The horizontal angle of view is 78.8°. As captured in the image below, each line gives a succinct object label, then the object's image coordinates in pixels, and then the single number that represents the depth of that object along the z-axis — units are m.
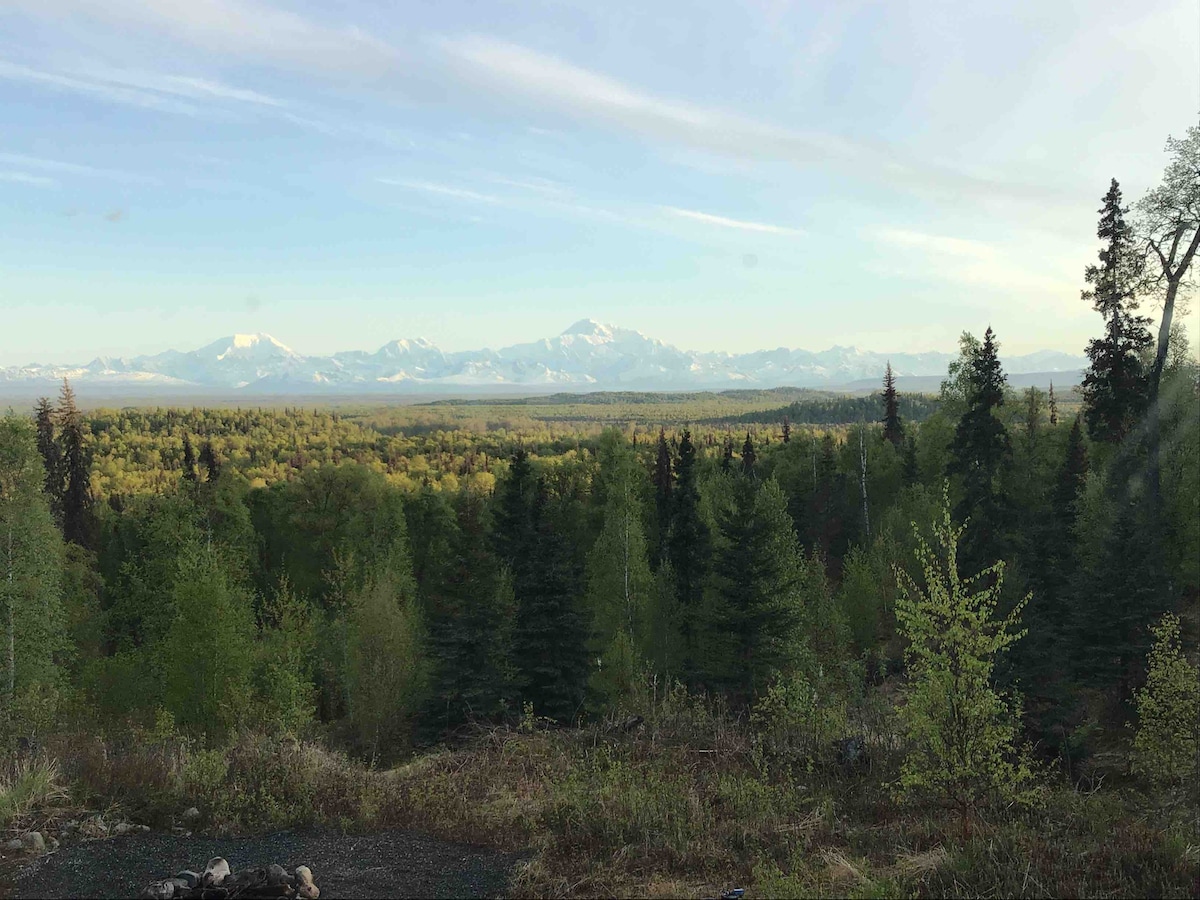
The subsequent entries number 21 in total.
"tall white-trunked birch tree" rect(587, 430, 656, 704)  29.06
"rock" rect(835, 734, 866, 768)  13.58
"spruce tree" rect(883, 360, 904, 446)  61.62
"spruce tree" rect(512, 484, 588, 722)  26.47
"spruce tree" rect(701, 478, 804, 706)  27.12
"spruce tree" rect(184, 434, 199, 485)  44.66
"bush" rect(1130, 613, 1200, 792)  15.20
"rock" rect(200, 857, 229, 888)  7.95
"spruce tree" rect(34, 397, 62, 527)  46.67
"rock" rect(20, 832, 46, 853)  9.27
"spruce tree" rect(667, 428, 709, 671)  38.41
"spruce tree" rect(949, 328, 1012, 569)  27.39
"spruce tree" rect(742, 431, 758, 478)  64.61
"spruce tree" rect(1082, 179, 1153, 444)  23.92
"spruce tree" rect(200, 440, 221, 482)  55.47
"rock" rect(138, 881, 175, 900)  7.65
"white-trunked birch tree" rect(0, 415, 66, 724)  24.55
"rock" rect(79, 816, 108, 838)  9.80
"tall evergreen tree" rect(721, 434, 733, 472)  60.84
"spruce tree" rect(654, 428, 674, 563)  46.28
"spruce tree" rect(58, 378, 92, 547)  50.19
